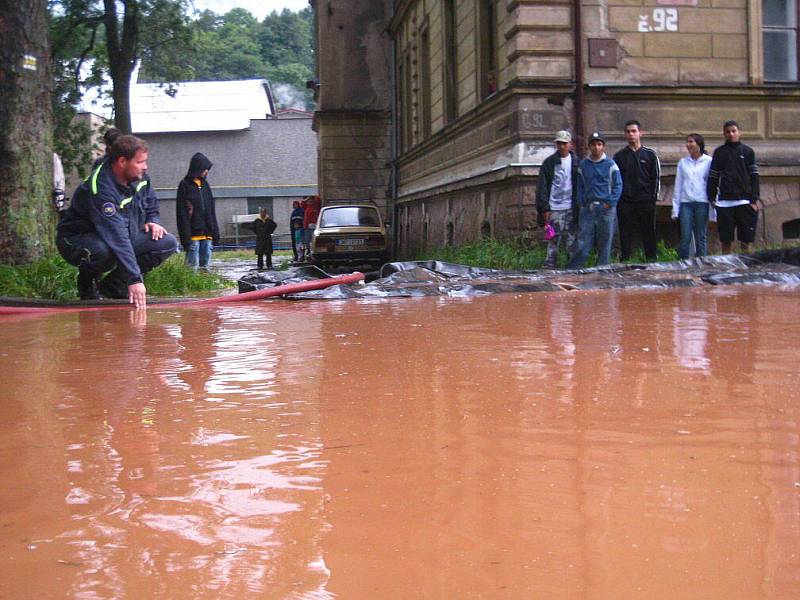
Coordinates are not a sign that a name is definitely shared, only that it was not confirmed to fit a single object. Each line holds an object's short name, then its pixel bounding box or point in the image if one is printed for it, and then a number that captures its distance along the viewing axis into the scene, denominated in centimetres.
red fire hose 870
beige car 2275
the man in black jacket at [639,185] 1250
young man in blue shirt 1193
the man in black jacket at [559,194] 1252
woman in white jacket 1233
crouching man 765
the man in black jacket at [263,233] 2872
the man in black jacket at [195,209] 1381
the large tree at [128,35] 2519
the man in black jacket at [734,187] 1209
